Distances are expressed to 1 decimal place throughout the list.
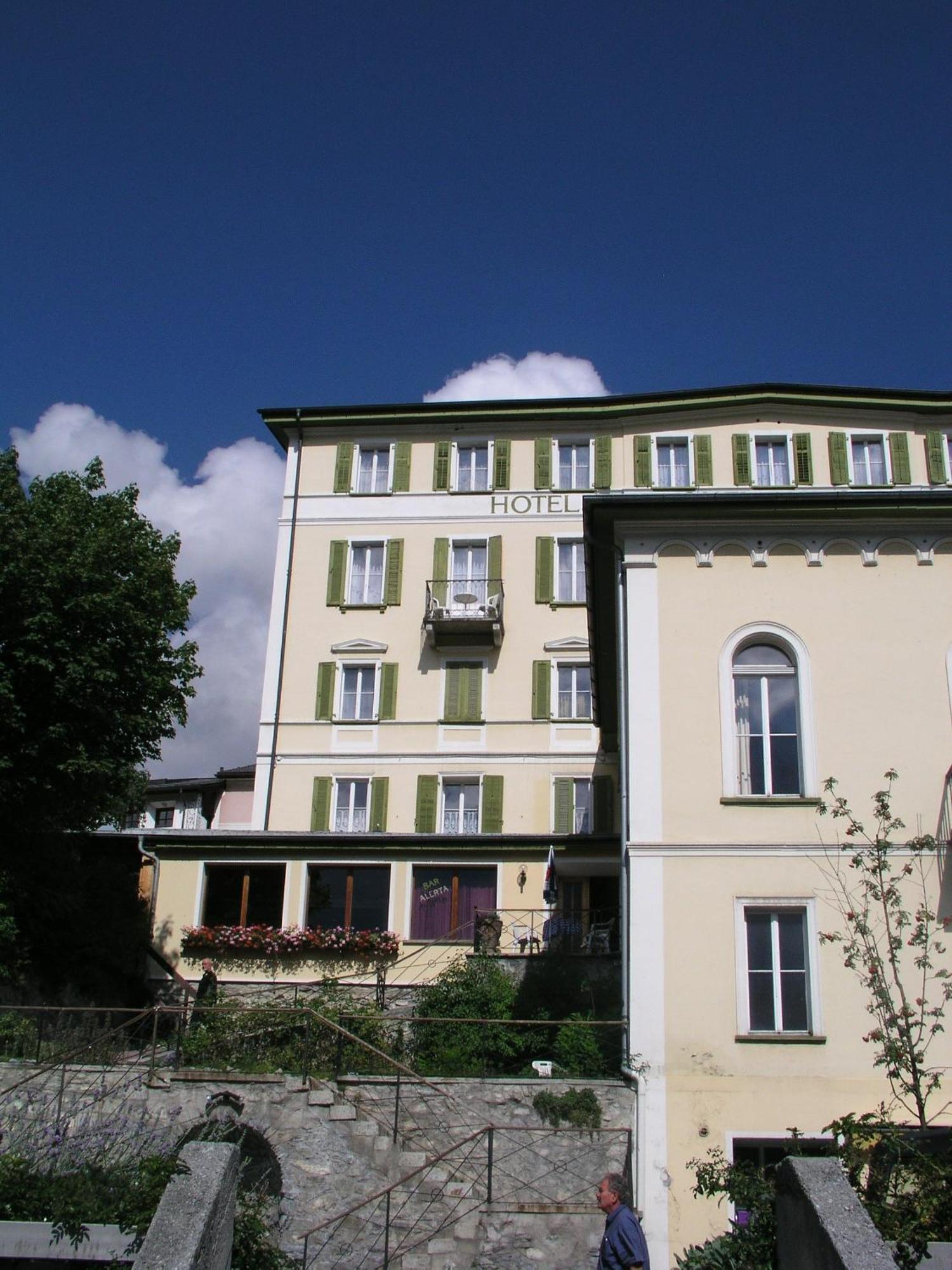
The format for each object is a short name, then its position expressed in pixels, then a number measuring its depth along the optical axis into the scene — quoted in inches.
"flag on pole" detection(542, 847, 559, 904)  928.3
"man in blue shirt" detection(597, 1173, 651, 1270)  368.5
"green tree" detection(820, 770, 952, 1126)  581.0
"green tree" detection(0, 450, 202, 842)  930.7
